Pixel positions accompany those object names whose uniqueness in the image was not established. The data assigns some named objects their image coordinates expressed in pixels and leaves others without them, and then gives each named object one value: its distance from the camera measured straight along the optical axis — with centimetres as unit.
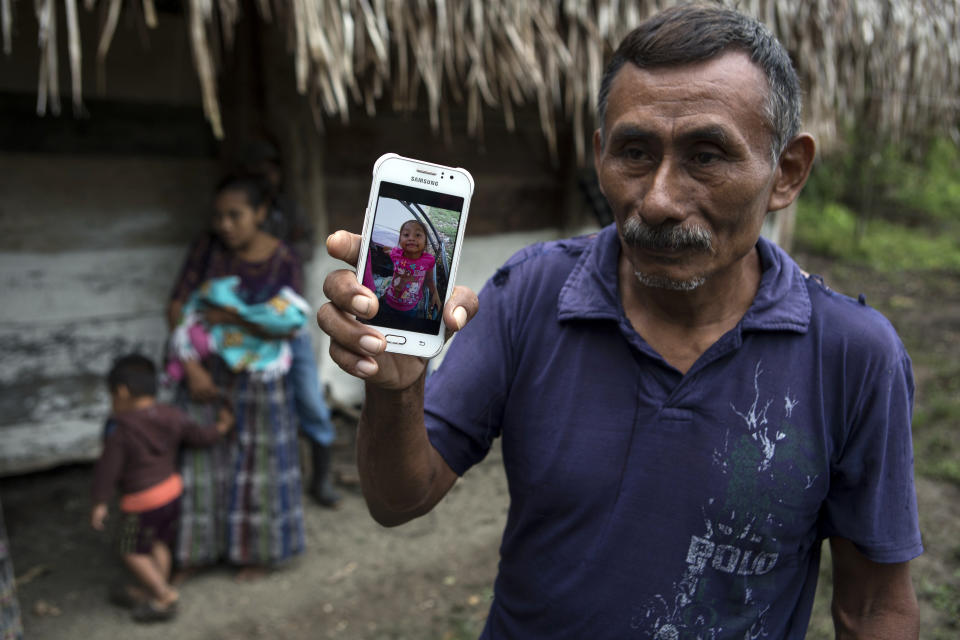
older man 111
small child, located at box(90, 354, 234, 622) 270
